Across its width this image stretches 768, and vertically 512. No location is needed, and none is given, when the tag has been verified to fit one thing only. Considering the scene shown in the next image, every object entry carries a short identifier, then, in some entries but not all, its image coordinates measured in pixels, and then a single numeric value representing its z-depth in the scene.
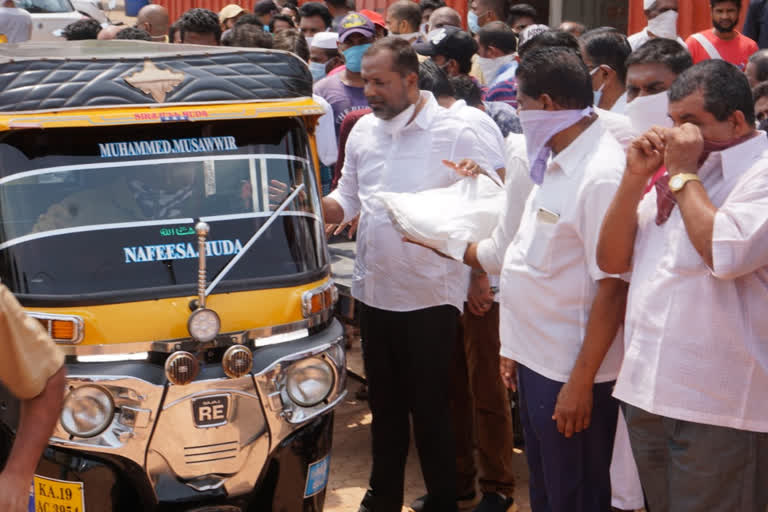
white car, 14.91
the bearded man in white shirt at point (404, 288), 4.54
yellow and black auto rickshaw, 3.58
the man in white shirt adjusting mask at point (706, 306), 2.93
